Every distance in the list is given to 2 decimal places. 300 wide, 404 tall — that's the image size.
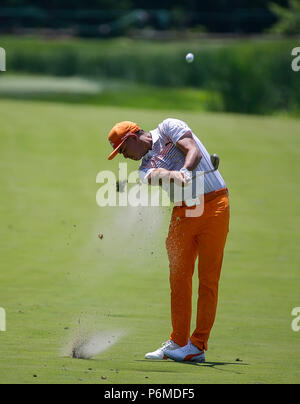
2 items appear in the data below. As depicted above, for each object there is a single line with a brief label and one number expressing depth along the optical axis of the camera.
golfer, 12.86
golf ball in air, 15.72
